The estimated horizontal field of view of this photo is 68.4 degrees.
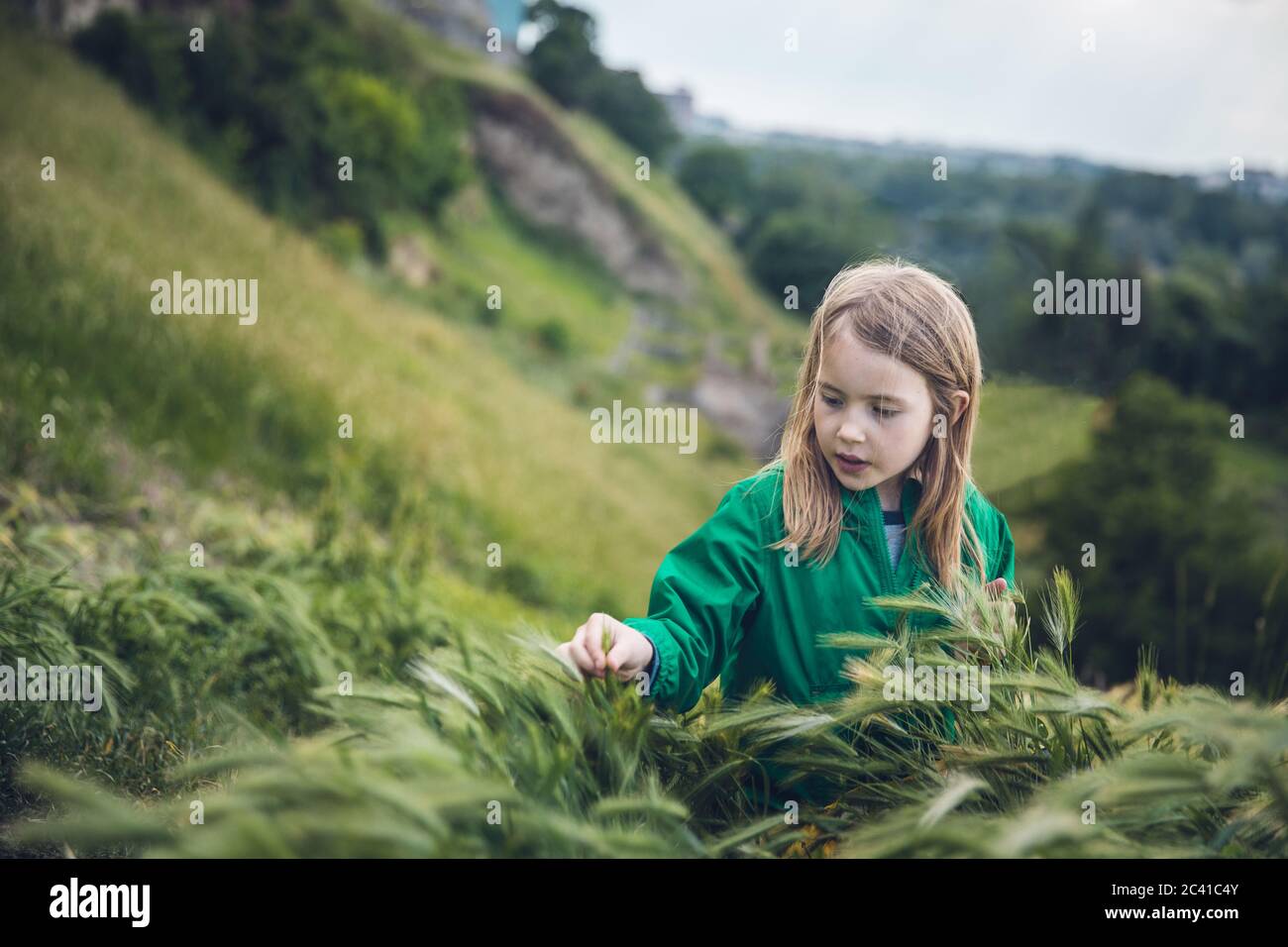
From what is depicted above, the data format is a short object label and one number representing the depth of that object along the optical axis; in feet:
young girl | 7.41
